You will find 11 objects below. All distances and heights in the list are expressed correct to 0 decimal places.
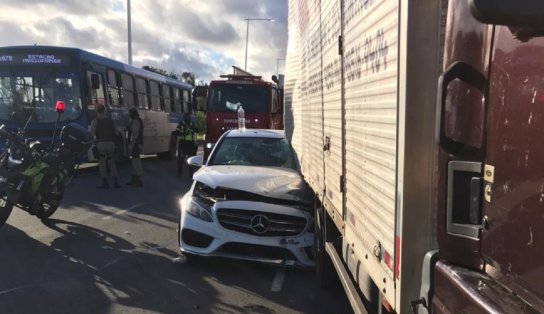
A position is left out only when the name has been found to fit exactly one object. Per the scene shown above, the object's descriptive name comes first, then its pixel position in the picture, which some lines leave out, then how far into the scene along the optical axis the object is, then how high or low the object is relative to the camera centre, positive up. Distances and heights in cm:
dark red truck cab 155 -22
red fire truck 1788 -28
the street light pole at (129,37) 2932 +299
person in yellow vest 1516 -120
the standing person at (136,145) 1287 -112
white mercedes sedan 618 -136
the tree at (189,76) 8172 +286
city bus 1391 +23
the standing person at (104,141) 1242 -99
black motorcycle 760 -103
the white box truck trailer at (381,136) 235 -21
